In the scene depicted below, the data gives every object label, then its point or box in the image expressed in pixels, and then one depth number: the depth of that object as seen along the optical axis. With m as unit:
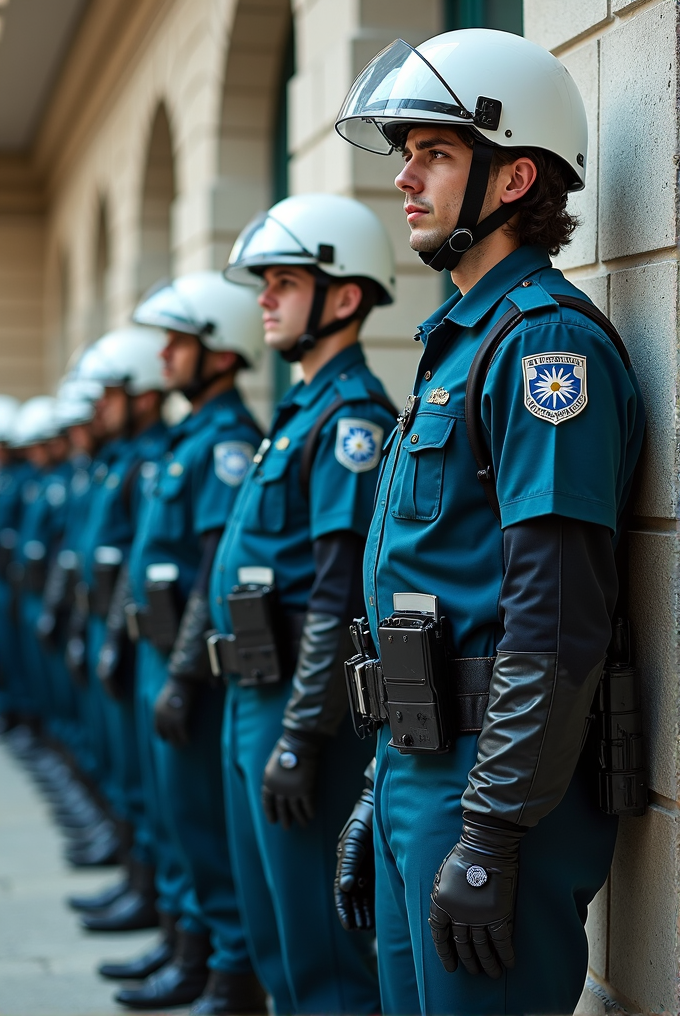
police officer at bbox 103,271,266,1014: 7.50
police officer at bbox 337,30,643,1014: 3.63
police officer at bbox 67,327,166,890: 9.92
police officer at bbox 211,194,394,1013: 5.66
